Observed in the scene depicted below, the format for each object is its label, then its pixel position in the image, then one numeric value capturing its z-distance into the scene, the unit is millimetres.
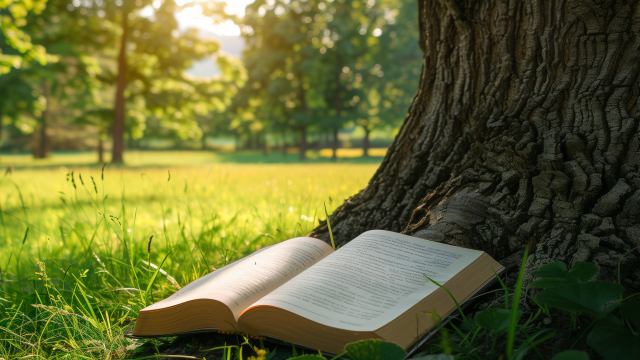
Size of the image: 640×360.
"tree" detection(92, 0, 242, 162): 12656
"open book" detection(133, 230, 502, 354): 817
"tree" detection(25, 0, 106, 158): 11570
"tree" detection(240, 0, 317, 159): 18141
